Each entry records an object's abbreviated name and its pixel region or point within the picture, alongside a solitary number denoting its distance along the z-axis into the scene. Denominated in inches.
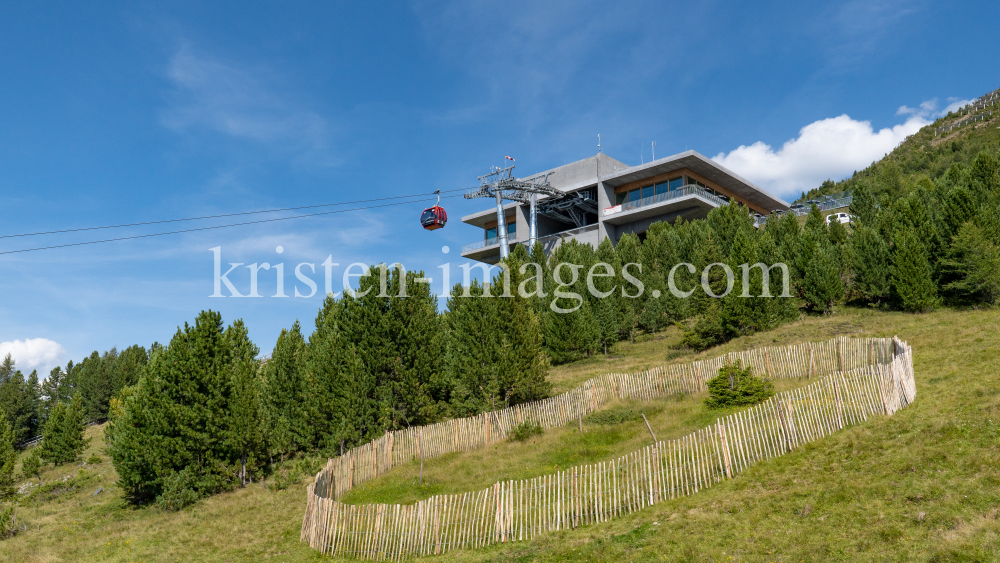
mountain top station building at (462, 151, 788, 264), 2554.1
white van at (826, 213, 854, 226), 2559.1
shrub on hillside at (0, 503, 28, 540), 899.9
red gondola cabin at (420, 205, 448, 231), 2287.2
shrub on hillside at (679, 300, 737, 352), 1397.5
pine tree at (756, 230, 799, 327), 1447.6
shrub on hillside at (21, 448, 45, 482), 1742.1
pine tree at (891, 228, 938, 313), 1413.6
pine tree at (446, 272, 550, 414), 1091.9
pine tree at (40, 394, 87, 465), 1882.4
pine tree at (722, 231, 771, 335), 1400.1
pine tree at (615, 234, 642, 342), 1782.7
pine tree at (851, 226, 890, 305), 1530.5
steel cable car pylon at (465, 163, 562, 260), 2733.8
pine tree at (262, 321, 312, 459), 1282.0
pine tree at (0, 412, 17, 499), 1347.8
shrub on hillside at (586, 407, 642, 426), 912.3
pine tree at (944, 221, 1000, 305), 1365.7
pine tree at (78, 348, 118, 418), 3006.9
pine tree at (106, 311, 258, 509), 997.2
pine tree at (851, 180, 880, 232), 1987.8
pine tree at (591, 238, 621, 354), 1675.7
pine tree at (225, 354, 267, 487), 1042.1
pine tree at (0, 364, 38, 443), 3046.3
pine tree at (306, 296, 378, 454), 1074.7
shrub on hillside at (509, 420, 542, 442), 940.6
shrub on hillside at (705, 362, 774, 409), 806.5
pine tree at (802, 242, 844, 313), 1535.4
